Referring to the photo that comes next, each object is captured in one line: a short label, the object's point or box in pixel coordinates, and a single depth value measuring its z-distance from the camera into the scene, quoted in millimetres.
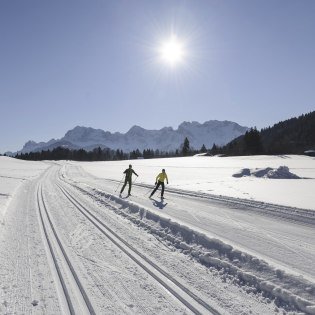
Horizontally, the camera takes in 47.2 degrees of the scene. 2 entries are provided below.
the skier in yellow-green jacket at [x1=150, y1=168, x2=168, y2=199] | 20828
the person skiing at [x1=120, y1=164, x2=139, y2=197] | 22656
